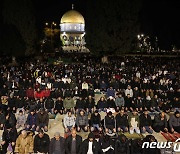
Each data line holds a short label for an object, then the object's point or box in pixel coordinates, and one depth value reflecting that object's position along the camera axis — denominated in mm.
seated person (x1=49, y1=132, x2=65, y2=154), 9617
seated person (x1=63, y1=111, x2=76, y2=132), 12086
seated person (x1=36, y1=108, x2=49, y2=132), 12125
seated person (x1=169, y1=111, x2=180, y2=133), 11859
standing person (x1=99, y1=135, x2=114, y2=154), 9648
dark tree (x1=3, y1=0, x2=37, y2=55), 43812
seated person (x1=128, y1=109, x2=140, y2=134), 12047
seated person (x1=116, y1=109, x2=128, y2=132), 11953
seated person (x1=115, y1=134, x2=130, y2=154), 9406
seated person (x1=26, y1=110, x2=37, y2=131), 12055
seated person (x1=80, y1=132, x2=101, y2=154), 9648
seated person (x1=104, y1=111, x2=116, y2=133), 11719
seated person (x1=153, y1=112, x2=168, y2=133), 12055
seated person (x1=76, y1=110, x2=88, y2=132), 12159
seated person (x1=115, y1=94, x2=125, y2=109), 14439
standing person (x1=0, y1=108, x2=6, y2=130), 12008
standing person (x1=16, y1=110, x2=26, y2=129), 12289
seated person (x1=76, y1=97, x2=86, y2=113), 14180
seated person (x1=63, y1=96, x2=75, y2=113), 14391
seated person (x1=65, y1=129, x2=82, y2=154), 9719
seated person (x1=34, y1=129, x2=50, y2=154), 9938
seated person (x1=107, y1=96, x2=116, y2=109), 14328
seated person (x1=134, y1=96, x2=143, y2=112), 14188
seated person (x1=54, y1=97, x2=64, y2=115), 14383
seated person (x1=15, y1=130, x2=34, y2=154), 9812
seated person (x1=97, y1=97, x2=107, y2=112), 14336
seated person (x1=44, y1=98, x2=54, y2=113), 14304
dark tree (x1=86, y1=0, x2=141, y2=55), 38406
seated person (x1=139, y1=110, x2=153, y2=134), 12016
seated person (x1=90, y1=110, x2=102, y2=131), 12188
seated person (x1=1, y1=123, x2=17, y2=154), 9992
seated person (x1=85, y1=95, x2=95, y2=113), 14238
